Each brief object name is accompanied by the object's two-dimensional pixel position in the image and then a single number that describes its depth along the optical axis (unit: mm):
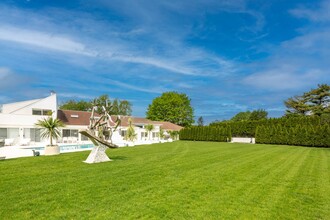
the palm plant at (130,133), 32537
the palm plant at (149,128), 42281
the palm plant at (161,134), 42747
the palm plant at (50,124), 18125
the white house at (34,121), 27391
